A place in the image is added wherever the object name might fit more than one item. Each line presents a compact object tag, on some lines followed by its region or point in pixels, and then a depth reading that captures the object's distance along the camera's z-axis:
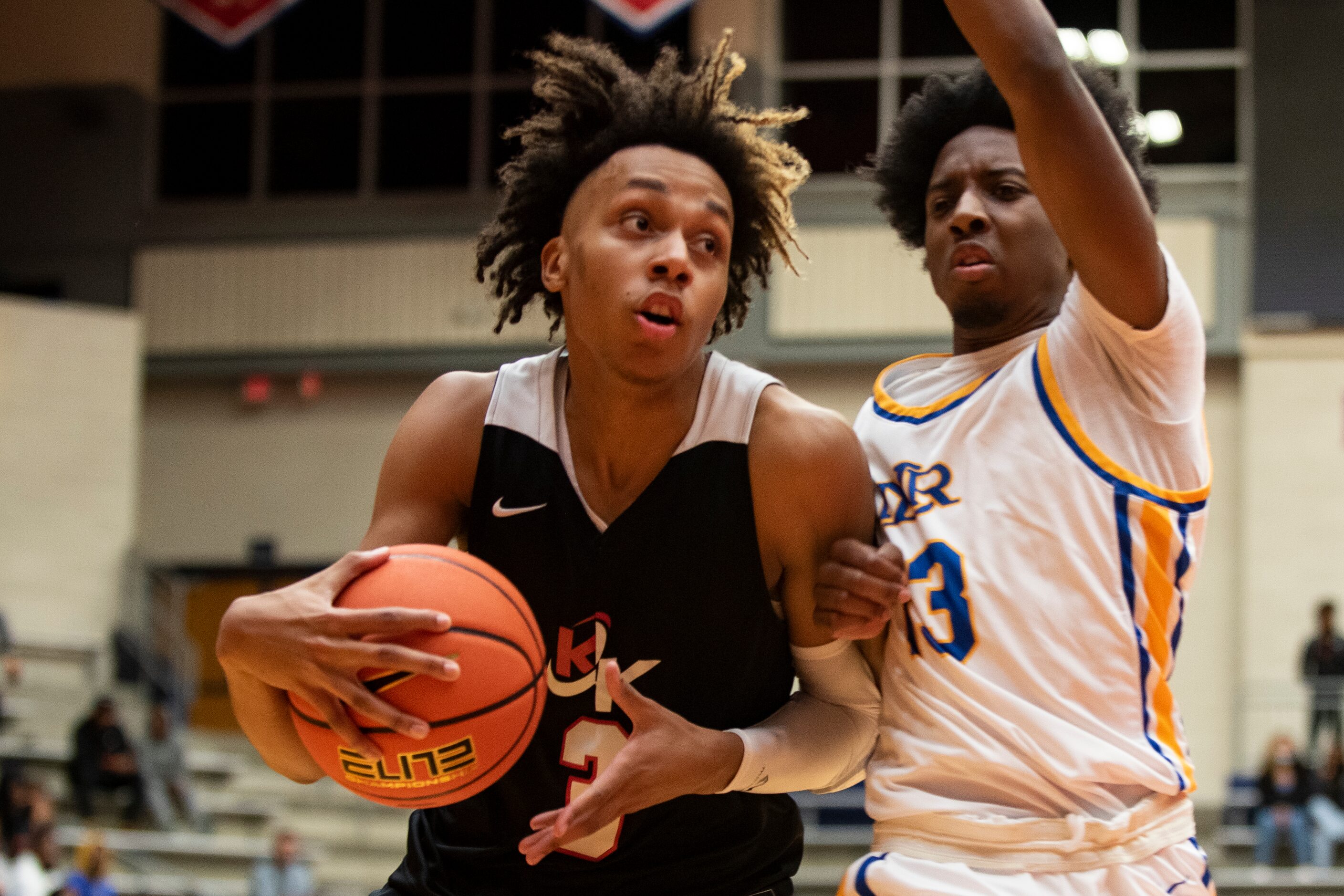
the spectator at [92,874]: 9.17
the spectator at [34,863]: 9.32
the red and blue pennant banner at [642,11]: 11.59
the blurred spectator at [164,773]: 11.80
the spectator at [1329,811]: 10.26
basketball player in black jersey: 2.81
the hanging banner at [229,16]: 12.03
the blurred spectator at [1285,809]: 10.51
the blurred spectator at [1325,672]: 11.31
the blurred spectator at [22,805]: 9.96
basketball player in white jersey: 2.43
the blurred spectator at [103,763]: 11.42
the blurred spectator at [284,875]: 10.34
